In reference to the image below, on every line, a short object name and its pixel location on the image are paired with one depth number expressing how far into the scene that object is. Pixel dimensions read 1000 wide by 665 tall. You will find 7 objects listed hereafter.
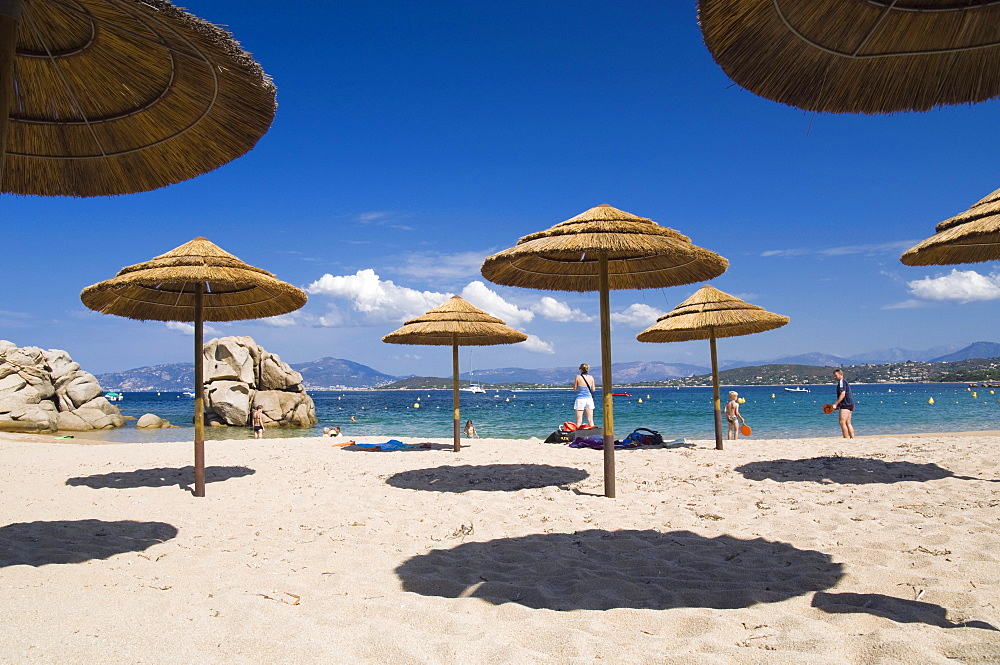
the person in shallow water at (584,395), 12.26
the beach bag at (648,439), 10.42
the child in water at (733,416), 12.82
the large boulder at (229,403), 25.97
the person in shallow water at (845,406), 12.19
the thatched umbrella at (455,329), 9.91
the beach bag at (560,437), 11.38
